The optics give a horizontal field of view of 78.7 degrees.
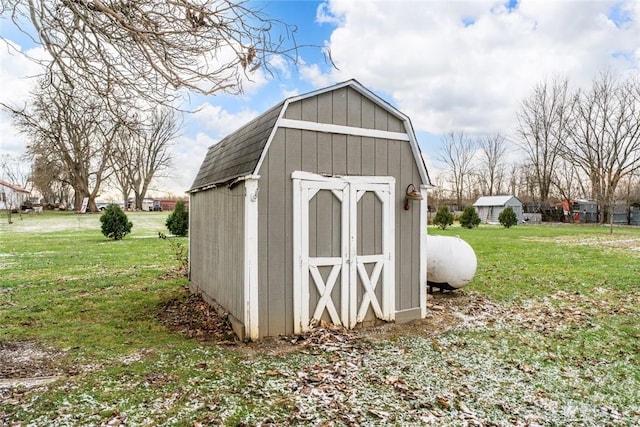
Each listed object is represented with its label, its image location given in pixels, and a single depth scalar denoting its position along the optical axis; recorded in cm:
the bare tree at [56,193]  2591
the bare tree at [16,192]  3408
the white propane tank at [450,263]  732
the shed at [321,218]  484
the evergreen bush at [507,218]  2630
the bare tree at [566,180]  3669
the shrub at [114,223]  1686
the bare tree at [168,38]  355
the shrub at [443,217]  2447
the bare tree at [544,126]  3512
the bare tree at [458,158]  4316
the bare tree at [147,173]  3469
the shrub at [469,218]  2595
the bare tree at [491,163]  4288
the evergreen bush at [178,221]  1692
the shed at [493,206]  3647
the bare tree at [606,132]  3164
